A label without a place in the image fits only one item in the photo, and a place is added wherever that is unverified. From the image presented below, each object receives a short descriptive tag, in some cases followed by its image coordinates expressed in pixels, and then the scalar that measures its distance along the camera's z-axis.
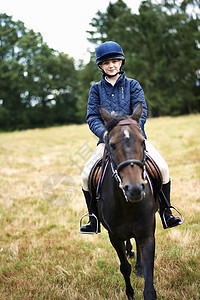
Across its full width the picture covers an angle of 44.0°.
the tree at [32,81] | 51.75
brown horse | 2.20
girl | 3.36
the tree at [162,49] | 39.81
